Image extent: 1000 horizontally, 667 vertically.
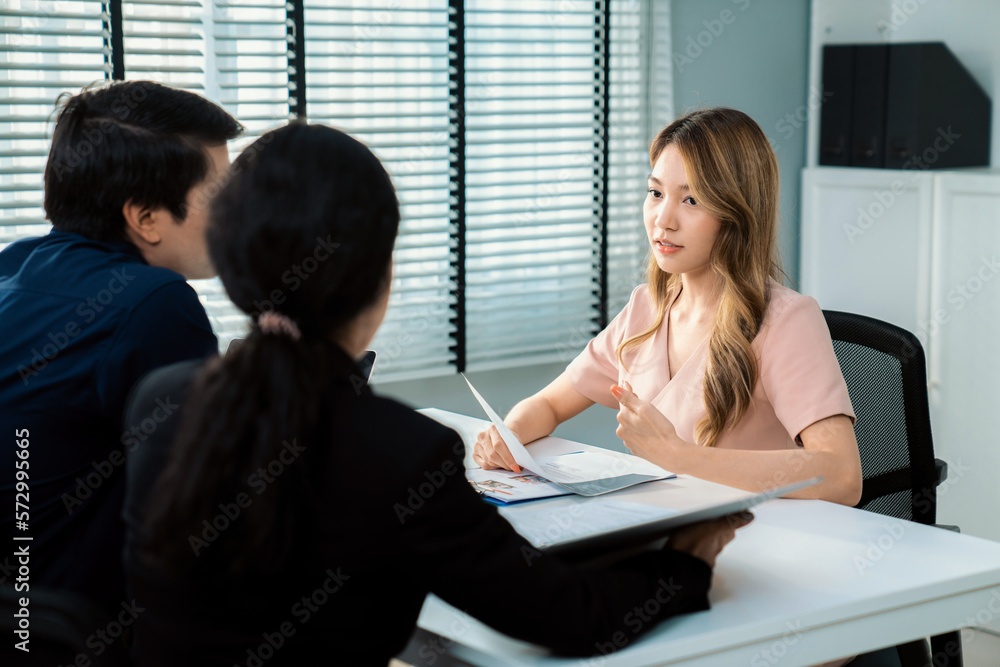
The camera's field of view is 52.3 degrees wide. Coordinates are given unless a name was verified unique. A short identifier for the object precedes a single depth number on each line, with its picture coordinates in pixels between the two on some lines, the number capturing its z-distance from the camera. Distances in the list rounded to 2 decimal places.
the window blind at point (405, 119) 3.07
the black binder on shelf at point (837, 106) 3.44
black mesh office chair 1.79
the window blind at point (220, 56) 2.75
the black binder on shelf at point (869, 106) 3.33
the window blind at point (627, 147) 3.54
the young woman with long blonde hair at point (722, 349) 1.59
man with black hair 1.22
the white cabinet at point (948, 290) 3.07
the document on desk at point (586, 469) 1.50
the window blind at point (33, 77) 2.55
